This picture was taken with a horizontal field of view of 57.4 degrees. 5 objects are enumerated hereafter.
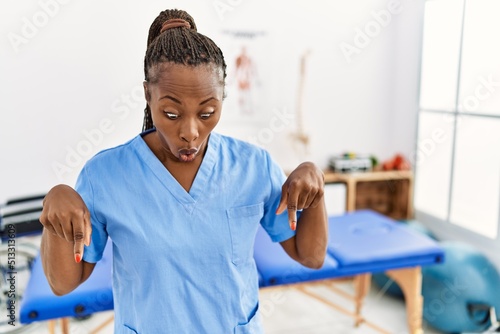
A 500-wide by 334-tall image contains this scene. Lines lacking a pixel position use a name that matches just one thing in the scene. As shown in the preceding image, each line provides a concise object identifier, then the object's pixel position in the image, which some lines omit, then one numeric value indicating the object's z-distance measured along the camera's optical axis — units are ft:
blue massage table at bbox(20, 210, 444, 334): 5.22
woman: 2.47
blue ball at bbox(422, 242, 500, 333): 8.11
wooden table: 10.96
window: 7.38
